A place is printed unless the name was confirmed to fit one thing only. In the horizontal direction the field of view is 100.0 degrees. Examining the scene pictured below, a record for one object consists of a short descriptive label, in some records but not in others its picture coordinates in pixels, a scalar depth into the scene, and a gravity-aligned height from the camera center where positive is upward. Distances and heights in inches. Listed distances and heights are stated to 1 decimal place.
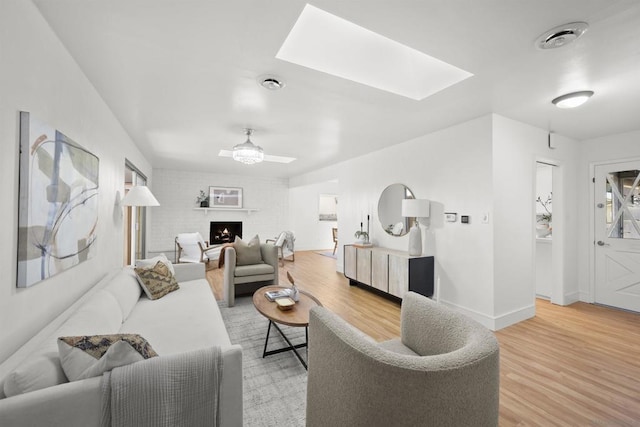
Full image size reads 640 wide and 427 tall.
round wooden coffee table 83.1 -32.1
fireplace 293.3 -16.8
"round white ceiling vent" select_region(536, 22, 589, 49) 60.6 +42.8
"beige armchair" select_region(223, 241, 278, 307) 145.2 -31.5
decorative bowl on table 91.5 -30.2
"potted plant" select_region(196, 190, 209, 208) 283.7 +17.0
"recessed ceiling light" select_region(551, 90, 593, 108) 93.5 +42.0
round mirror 160.9 +3.9
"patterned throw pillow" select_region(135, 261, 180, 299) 104.2 -25.8
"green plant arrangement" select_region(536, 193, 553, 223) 165.0 +4.6
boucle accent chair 38.1 -25.1
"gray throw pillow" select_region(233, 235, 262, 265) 161.5 -22.3
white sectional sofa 37.9 -27.2
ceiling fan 132.6 +31.6
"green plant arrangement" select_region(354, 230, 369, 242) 183.0 -13.2
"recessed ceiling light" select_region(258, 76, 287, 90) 85.3 +43.8
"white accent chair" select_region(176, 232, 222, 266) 231.9 -28.1
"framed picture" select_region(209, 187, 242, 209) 289.4 +20.8
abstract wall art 52.3 +3.1
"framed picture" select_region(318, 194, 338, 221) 367.6 +12.6
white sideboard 135.6 -30.2
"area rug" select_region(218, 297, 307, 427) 66.8 -49.2
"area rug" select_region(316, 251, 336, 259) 308.8 -45.7
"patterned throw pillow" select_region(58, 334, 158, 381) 42.8 -23.1
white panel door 139.5 -9.9
